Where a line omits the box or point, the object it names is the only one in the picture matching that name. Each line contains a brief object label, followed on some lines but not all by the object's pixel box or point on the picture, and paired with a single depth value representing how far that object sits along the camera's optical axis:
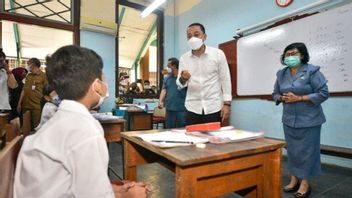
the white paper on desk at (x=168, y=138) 0.87
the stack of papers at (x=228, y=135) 0.94
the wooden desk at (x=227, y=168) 0.73
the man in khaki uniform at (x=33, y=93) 3.58
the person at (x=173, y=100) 3.29
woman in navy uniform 1.85
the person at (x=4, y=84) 2.99
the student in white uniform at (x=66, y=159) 0.62
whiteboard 2.56
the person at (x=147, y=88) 5.44
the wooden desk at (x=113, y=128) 2.17
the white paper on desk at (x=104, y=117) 2.25
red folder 1.13
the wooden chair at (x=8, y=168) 0.58
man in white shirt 1.86
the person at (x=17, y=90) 3.70
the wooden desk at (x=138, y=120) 4.37
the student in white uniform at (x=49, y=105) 1.85
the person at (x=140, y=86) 5.39
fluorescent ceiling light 4.47
